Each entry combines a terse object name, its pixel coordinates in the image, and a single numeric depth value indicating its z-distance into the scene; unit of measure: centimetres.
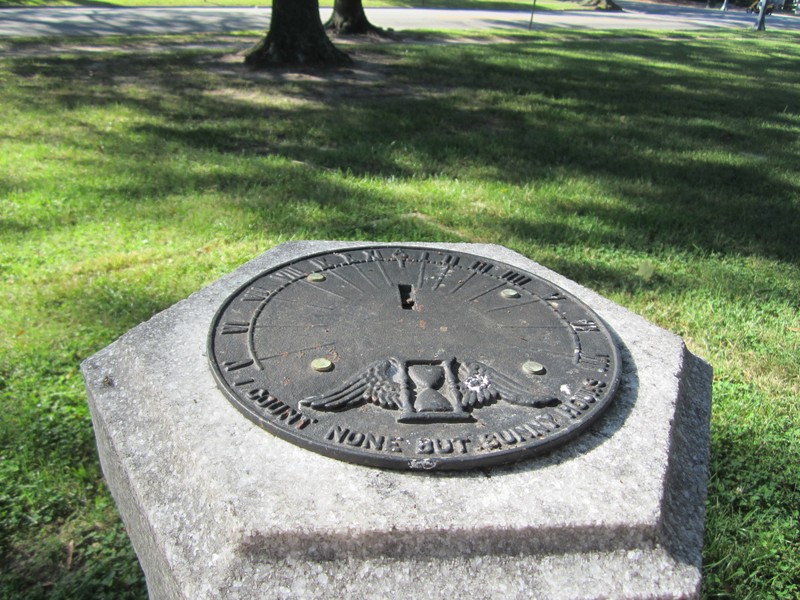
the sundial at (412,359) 43
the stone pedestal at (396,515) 39
